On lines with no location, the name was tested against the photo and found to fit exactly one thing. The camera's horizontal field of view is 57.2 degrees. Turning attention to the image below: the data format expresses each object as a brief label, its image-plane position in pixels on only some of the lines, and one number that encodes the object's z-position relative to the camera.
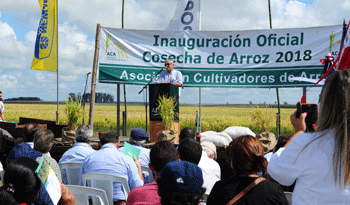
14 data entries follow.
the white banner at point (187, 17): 8.61
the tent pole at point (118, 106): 8.05
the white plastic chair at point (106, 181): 2.96
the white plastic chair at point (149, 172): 3.66
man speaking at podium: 7.00
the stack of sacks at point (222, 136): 5.43
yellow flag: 8.77
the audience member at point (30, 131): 4.05
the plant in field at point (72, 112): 7.10
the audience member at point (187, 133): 4.11
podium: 6.02
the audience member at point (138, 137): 4.11
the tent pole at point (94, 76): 7.79
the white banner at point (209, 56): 7.75
